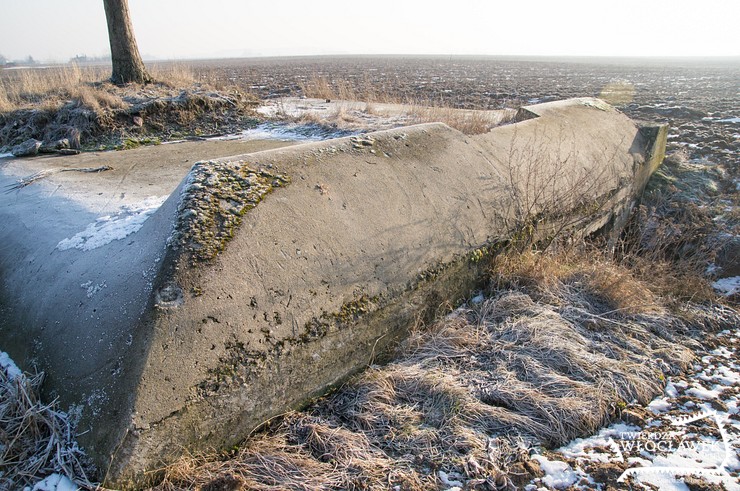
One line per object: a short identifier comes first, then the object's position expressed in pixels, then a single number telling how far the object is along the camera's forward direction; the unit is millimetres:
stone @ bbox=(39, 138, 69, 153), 6016
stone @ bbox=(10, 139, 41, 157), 5727
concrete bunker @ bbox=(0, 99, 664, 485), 2170
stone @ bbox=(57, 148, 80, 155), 6035
